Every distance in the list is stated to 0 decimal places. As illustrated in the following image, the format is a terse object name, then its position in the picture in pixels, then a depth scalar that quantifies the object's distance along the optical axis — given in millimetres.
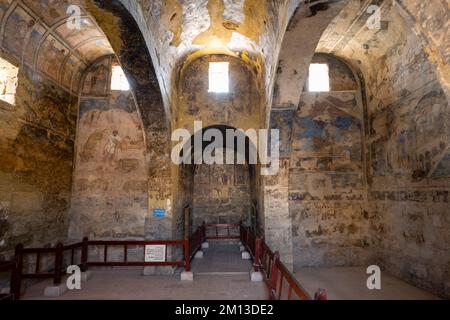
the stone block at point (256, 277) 6047
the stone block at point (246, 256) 8156
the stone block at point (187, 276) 6195
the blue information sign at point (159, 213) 7074
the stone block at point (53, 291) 5234
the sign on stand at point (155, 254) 6492
